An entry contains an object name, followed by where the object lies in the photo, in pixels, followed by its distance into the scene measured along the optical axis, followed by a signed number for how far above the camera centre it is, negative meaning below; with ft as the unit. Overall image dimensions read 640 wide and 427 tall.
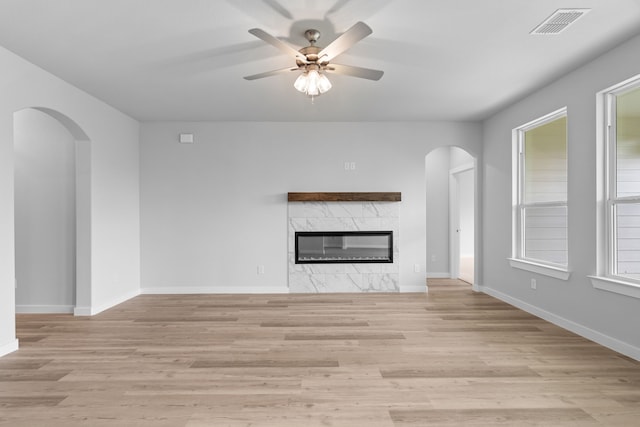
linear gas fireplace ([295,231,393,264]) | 19.02 -1.63
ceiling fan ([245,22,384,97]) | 9.29 +3.87
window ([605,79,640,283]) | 10.42 +0.85
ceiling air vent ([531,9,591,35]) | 8.64 +4.46
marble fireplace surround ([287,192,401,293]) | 18.80 -0.68
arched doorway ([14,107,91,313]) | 14.98 -0.21
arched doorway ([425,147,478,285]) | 22.89 -0.09
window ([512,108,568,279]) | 13.48 +0.75
